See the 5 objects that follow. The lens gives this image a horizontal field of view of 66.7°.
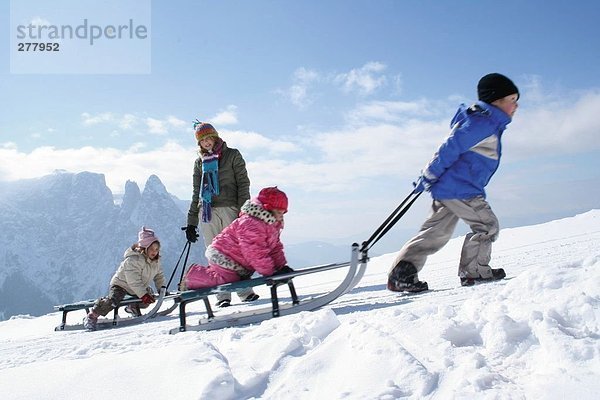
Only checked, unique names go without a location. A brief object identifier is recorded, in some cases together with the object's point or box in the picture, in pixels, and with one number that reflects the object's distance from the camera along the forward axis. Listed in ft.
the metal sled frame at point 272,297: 11.36
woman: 19.02
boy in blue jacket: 12.14
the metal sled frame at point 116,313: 16.84
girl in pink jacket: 12.30
